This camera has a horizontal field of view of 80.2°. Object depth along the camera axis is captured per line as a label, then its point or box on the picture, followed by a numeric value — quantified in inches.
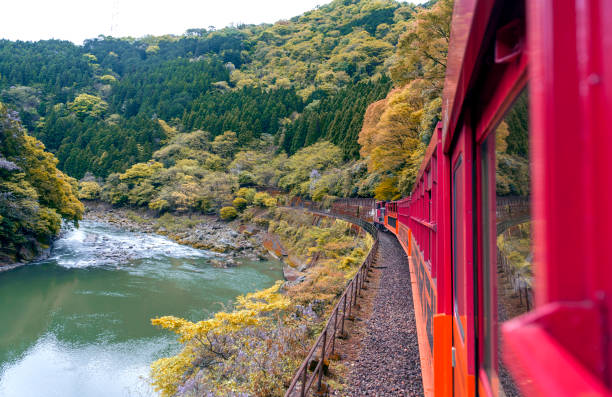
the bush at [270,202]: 1533.0
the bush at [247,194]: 1701.5
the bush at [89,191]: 1971.1
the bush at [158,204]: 1700.3
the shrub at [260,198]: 1596.9
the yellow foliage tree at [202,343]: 336.8
